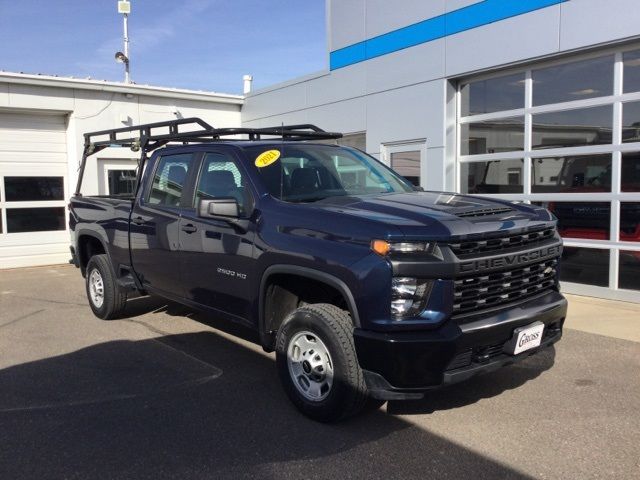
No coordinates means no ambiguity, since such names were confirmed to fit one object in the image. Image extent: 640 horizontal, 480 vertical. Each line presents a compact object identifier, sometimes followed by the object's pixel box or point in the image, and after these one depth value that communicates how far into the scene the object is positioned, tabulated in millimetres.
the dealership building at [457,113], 7621
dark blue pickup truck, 3438
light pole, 17375
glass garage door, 7512
